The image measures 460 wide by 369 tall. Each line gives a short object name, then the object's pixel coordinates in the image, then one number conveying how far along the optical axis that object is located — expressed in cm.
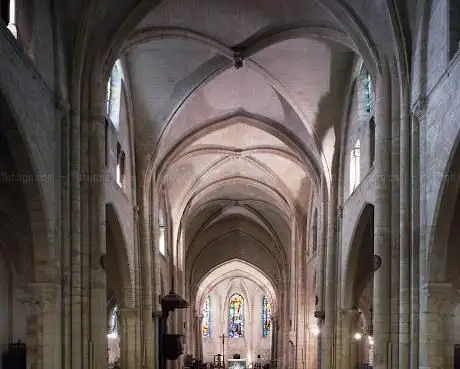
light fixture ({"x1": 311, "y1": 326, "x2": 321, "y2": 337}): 3330
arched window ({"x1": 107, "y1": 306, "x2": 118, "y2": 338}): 3849
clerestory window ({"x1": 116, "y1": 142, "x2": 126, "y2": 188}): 2312
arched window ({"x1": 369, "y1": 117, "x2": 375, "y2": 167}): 2039
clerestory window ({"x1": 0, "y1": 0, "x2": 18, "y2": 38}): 1318
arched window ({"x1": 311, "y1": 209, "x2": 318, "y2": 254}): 3256
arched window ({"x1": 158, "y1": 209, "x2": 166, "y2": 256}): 3367
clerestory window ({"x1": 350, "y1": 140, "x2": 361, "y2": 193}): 2328
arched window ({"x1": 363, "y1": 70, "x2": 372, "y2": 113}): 2178
